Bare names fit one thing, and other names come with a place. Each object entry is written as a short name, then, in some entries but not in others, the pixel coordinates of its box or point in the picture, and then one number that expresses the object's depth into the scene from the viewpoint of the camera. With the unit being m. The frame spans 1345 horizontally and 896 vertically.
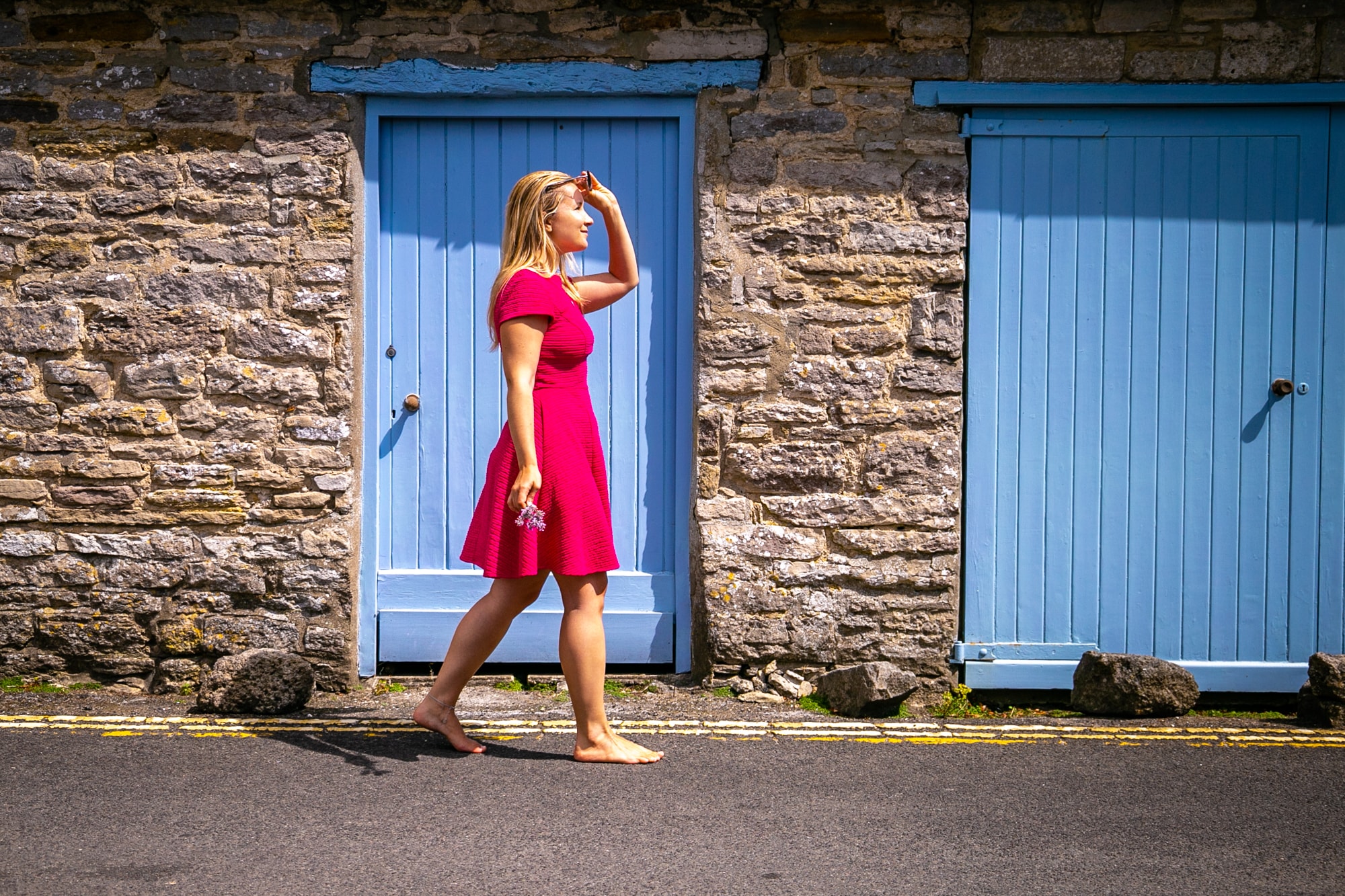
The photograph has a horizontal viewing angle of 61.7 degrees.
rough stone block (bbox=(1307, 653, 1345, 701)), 4.48
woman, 3.67
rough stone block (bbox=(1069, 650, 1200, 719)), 4.59
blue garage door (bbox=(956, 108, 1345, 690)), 4.88
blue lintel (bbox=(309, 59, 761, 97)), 4.86
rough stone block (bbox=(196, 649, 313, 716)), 4.44
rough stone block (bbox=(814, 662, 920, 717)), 4.48
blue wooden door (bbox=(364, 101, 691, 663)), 5.04
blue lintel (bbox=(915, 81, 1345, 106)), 4.78
